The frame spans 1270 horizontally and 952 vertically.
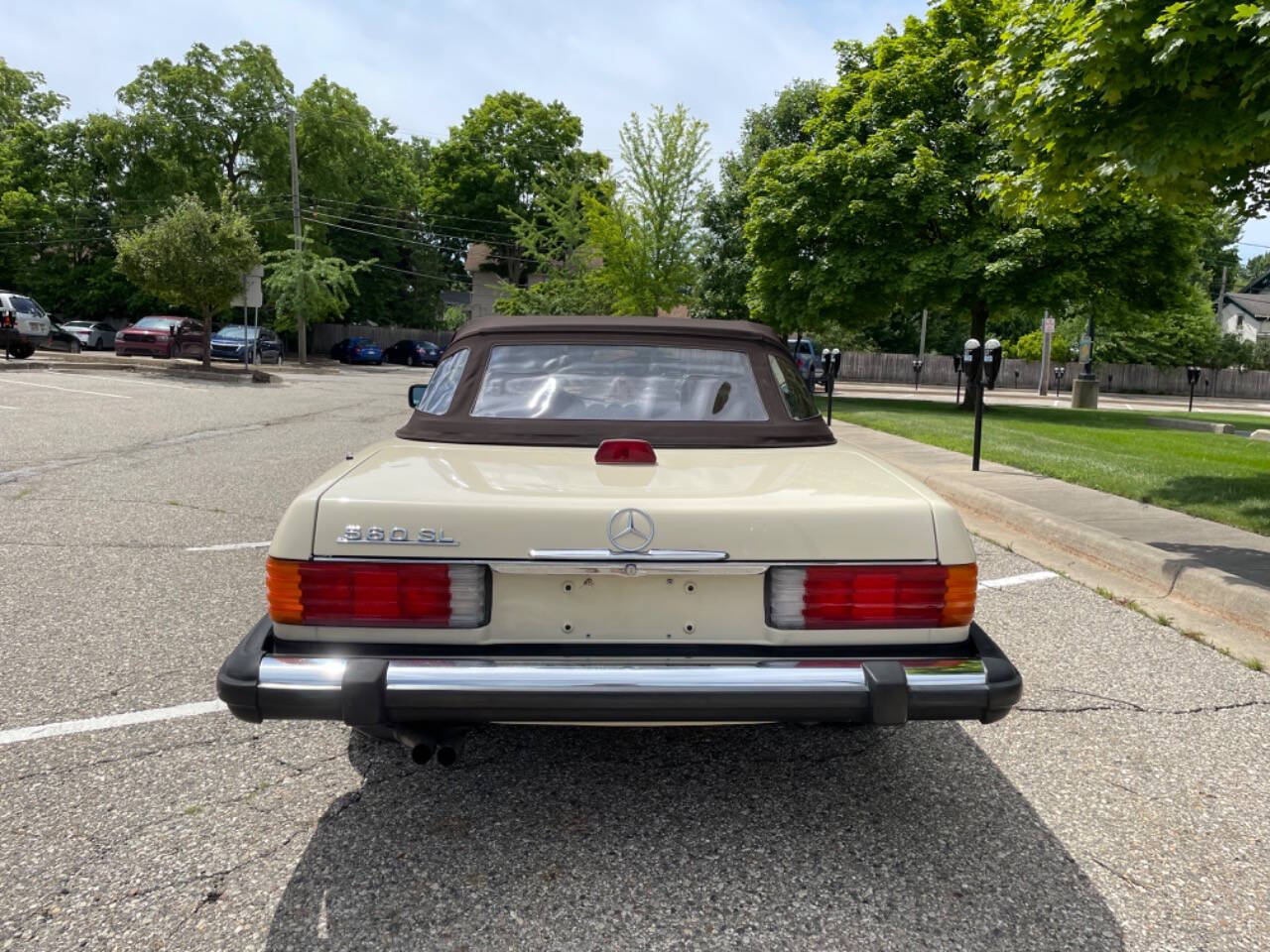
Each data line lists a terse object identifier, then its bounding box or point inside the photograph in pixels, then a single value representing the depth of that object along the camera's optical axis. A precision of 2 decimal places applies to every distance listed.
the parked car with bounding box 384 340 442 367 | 49.69
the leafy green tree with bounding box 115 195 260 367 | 26.09
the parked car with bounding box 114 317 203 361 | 31.61
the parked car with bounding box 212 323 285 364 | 33.06
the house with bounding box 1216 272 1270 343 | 70.44
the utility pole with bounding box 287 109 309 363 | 37.88
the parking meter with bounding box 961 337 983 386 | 10.61
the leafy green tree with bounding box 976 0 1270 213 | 5.71
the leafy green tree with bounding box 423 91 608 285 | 60.00
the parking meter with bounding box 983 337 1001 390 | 10.46
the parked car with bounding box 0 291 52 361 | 26.91
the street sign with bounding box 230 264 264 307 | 28.34
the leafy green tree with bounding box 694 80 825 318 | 37.09
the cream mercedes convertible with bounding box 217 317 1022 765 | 2.42
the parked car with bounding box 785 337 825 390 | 35.66
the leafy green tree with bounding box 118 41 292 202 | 43.59
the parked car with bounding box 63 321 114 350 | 40.59
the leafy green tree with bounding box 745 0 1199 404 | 20.86
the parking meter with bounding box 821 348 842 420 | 15.75
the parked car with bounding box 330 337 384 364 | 46.56
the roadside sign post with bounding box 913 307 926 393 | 47.12
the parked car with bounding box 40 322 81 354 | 37.31
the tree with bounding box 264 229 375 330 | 37.31
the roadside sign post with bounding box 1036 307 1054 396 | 36.19
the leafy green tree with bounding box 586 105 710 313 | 27.06
